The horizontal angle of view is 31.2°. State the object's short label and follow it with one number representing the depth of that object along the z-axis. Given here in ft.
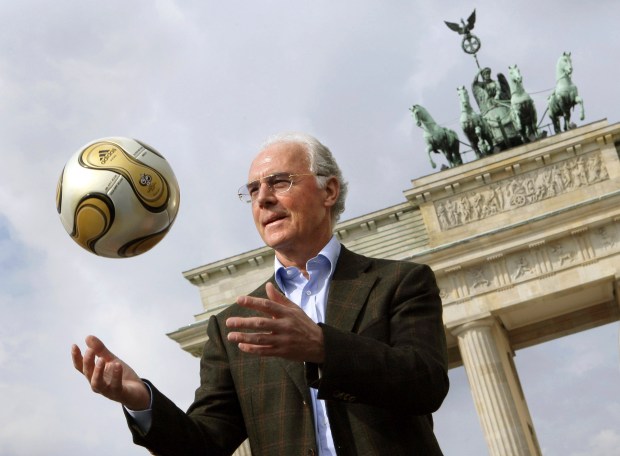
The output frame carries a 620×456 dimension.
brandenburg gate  104.22
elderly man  12.64
